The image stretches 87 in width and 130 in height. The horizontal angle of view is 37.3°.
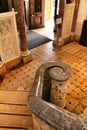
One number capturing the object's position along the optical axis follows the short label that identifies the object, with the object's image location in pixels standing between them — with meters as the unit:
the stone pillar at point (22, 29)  2.96
